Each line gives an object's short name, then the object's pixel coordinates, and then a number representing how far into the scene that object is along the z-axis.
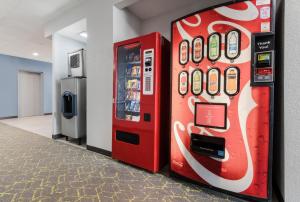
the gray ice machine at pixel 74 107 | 3.54
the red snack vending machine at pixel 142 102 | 2.18
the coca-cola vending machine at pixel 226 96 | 1.52
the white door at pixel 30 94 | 7.66
